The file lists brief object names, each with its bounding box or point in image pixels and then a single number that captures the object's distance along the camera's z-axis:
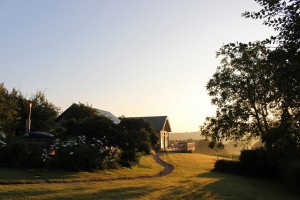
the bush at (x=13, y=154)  15.47
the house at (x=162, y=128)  48.48
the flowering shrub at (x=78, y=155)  15.95
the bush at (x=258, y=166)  24.29
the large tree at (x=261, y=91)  7.11
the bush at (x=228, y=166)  25.17
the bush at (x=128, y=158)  20.75
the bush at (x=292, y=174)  19.79
